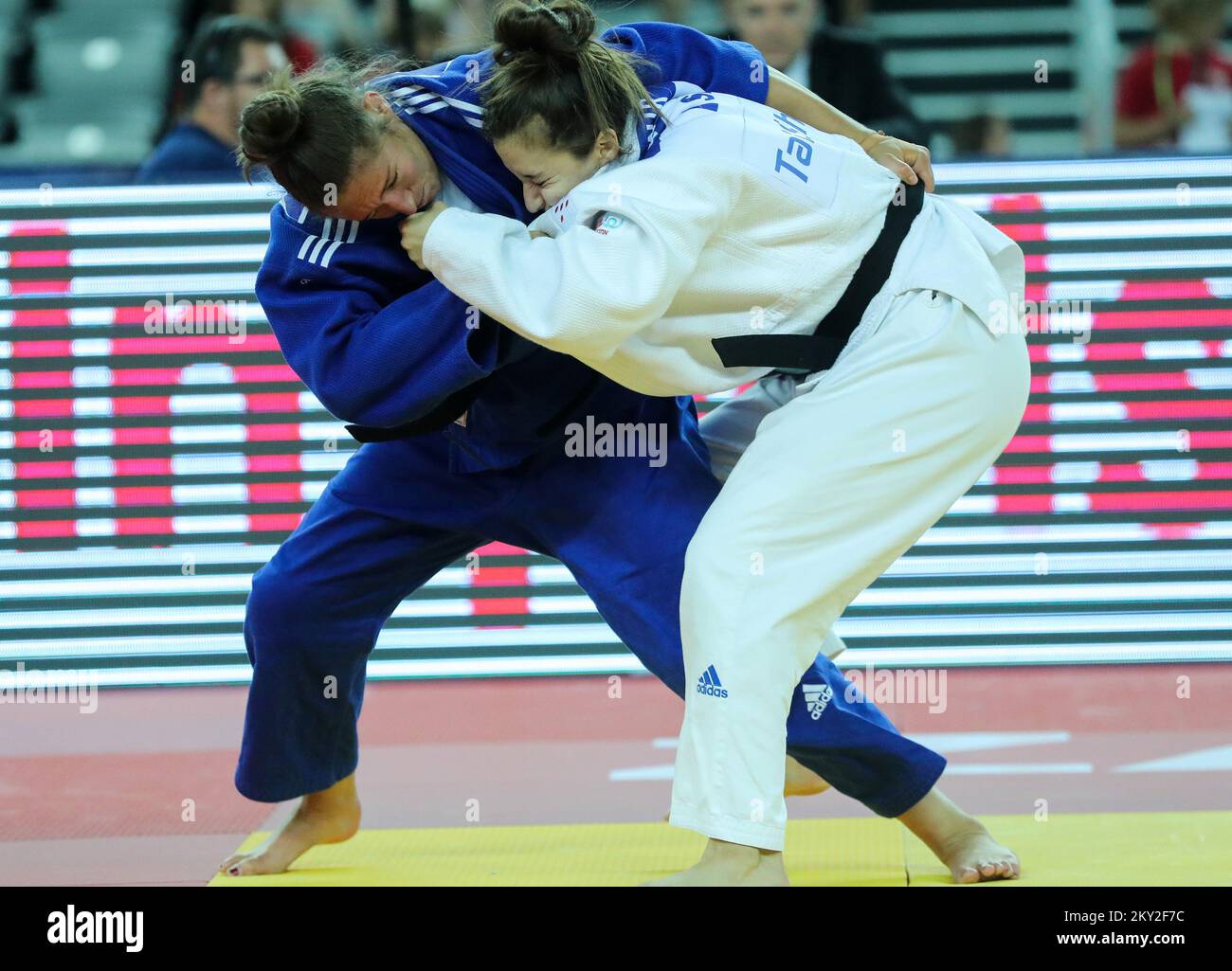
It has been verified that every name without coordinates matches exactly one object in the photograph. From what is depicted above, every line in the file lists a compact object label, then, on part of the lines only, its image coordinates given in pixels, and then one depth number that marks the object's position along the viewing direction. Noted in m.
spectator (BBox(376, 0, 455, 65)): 10.42
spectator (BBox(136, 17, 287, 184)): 9.26
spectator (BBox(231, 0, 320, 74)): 10.67
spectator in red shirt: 10.36
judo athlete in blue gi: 4.87
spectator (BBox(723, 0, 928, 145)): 9.55
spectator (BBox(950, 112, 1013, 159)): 10.96
